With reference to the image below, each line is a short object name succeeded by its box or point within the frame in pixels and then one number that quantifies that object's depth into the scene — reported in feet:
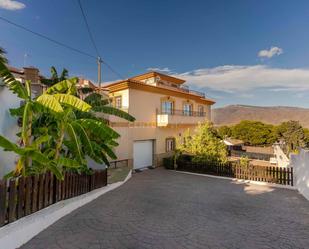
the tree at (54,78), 37.36
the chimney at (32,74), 43.39
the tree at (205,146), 58.34
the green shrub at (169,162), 64.23
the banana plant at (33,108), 19.13
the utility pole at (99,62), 58.60
